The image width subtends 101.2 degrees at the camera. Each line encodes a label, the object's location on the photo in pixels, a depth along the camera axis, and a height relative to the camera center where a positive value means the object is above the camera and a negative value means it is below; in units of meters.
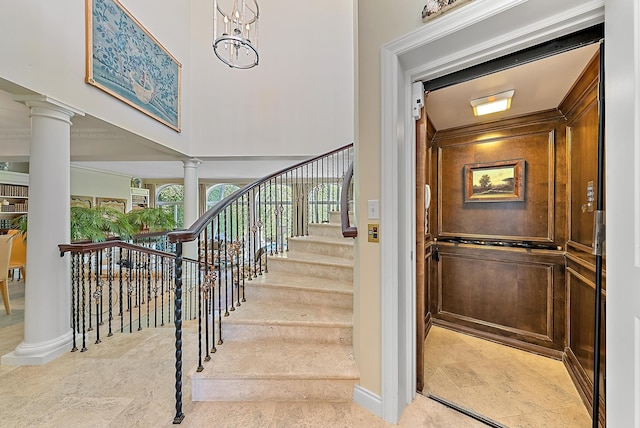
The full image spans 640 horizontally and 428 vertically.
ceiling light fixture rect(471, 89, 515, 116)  1.98 +0.87
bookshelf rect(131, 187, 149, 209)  9.31 +0.55
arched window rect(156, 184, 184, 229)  10.55 +0.59
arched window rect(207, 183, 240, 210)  10.47 +0.84
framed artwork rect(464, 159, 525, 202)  2.38 +0.30
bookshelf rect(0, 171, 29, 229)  6.12 +0.41
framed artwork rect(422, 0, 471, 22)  1.21 +0.98
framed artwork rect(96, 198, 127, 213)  7.84 +0.31
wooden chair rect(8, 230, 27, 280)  4.04 -0.61
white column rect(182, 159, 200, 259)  5.14 +0.33
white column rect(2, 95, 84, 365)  2.17 -0.27
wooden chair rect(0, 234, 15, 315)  3.15 -0.62
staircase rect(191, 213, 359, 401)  1.62 -0.94
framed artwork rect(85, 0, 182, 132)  2.84 +1.94
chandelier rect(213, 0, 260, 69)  2.43 +1.73
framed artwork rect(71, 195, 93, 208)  6.89 +0.33
